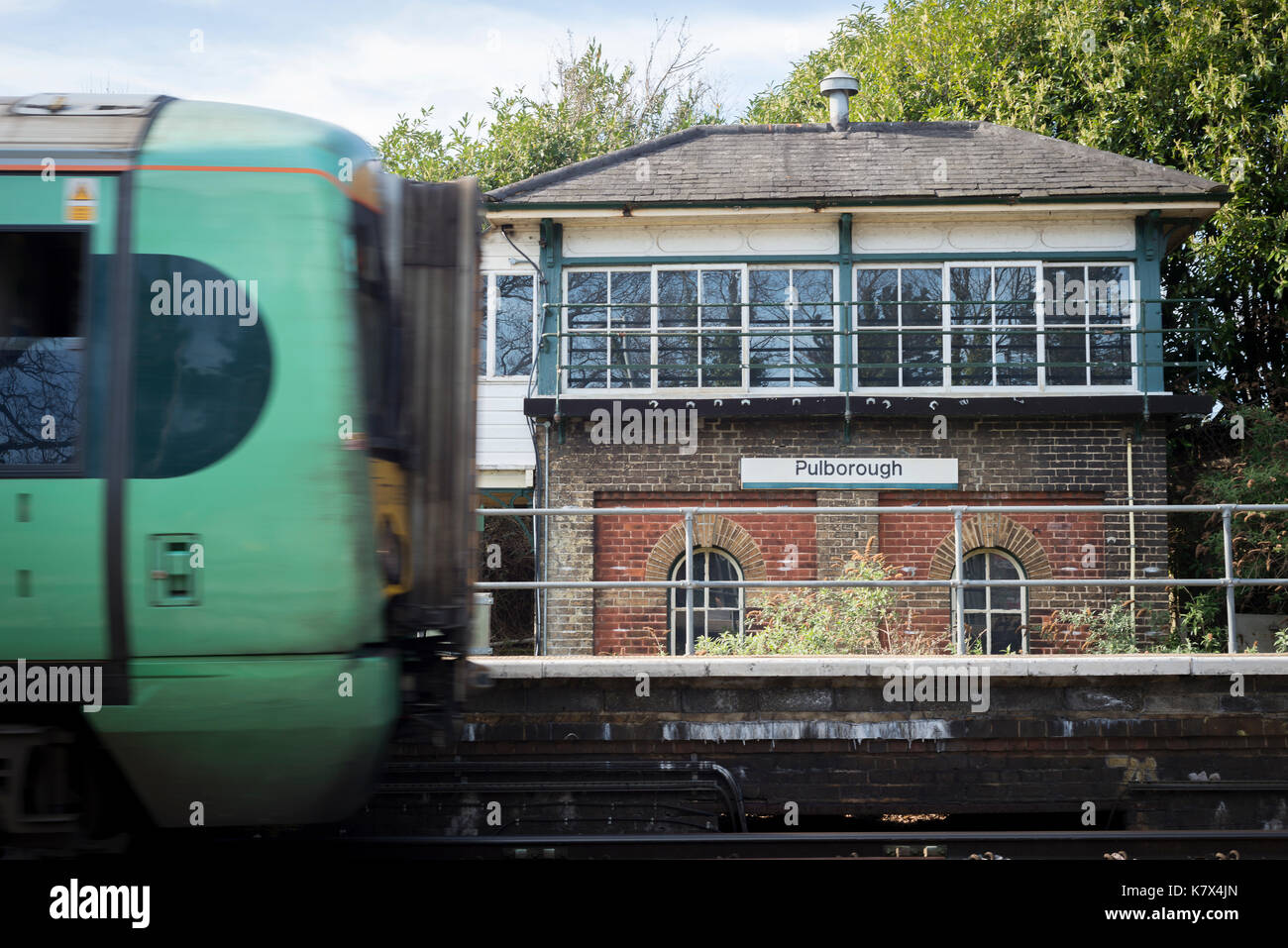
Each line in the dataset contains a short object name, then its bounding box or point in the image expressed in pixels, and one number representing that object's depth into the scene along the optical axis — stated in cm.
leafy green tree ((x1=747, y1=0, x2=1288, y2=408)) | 1647
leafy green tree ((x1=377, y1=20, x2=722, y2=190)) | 2305
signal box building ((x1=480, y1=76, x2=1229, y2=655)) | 1335
